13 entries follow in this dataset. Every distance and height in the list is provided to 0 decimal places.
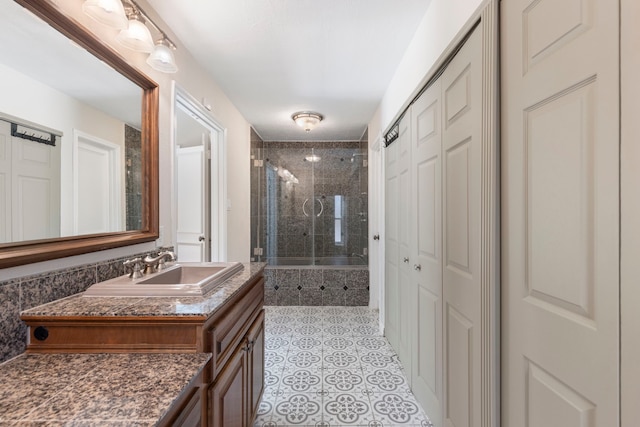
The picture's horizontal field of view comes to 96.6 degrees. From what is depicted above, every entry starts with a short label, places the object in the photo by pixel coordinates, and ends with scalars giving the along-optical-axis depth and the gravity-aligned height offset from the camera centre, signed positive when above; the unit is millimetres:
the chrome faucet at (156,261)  1367 -233
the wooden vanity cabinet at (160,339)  877 -393
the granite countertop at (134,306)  893 -311
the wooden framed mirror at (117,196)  957 +184
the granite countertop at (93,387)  557 -405
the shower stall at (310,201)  4301 +192
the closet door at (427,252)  1523 -234
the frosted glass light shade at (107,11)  1129 +822
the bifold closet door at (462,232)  1125 -86
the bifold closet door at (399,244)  2035 -252
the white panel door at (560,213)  641 -2
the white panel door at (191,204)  2779 +101
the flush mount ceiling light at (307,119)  3166 +1079
